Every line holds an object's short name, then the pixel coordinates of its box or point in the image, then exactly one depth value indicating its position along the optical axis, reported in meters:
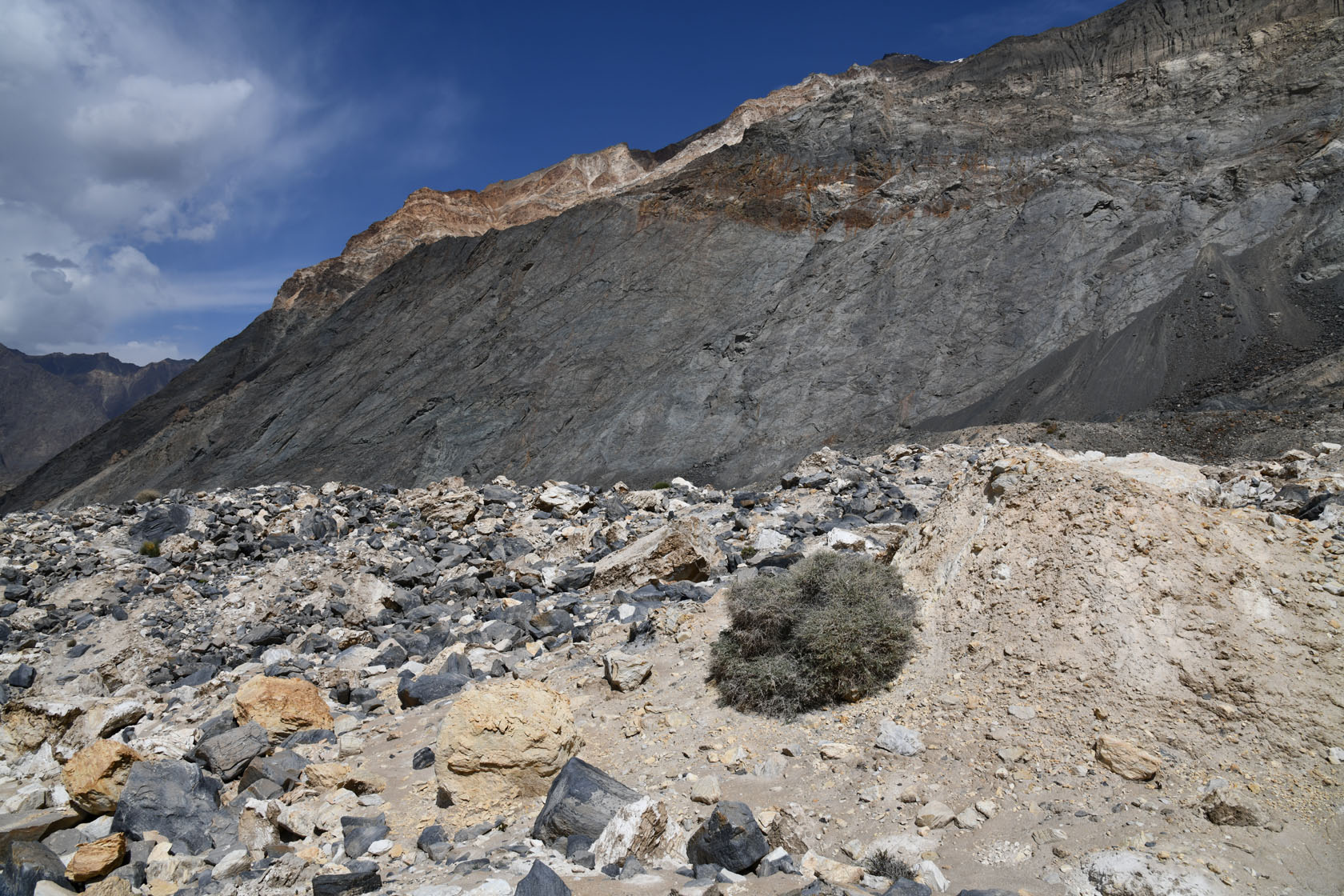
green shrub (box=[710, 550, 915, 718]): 4.81
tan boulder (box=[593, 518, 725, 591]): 8.20
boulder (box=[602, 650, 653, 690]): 5.66
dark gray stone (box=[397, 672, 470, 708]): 6.19
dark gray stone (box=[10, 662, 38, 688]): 8.55
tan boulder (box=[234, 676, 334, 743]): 5.77
